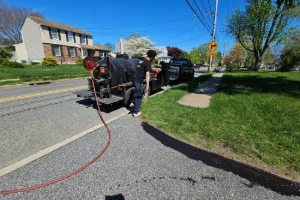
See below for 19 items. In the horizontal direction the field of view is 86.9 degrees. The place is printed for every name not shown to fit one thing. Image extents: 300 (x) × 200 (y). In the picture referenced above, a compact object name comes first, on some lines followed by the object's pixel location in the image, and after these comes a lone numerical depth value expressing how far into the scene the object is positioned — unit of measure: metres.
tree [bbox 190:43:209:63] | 86.34
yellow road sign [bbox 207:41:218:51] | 16.01
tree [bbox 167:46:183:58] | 63.20
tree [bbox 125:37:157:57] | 38.38
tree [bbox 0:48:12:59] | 23.25
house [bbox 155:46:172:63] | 69.84
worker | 4.62
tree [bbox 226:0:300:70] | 19.17
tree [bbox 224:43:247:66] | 42.94
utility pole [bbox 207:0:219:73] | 19.74
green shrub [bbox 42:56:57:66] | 22.75
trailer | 5.10
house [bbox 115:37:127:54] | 56.55
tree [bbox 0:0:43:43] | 37.25
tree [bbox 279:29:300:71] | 21.69
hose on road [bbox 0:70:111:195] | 2.07
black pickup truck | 10.92
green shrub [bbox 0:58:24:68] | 19.03
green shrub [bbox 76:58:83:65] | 26.96
